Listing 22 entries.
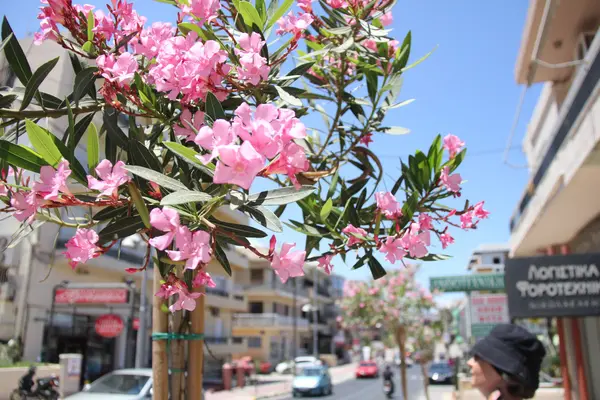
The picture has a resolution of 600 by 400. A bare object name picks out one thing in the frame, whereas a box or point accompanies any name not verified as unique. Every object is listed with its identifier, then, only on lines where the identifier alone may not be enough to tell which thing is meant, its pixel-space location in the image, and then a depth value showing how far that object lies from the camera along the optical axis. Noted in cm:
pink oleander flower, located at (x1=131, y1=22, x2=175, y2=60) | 170
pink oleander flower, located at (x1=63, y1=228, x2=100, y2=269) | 145
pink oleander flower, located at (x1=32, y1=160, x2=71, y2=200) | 131
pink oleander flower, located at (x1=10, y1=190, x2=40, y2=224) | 136
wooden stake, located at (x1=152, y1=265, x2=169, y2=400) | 210
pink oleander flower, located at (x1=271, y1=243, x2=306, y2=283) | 140
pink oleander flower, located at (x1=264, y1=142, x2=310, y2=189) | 131
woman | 236
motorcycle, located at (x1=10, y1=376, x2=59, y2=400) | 1241
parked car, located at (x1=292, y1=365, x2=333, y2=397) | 2402
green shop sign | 1280
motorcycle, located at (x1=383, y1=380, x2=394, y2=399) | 2367
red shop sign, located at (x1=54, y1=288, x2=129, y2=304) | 1653
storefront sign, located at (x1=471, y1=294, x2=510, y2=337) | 1337
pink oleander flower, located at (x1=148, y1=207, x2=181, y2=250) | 124
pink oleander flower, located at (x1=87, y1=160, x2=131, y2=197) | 133
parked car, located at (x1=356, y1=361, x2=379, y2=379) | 3766
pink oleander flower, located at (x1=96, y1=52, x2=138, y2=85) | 160
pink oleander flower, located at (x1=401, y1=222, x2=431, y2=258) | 175
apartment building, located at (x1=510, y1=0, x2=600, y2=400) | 677
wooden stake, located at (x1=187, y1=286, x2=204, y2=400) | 219
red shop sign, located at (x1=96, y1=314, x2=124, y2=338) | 1752
